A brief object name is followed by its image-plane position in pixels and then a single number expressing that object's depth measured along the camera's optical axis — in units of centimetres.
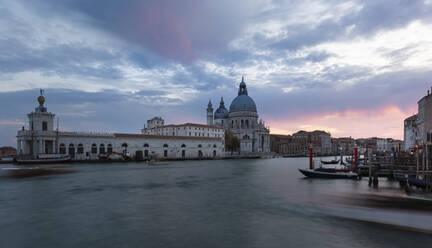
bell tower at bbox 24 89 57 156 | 5753
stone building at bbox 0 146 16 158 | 11112
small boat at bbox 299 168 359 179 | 3153
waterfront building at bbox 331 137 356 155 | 17752
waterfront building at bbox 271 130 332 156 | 15012
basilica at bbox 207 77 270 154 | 12238
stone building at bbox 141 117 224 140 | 9594
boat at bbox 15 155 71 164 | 5412
